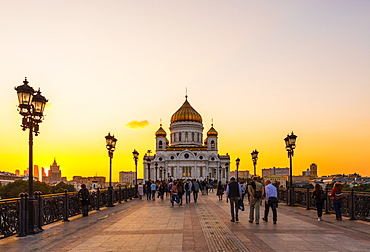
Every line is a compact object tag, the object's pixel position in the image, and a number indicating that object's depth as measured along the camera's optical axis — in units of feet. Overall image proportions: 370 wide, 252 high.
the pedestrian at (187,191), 92.47
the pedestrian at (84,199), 62.23
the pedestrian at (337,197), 53.47
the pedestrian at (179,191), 85.20
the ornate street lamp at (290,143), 84.05
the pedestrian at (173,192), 82.69
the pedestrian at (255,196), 50.90
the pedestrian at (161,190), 108.34
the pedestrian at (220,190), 104.38
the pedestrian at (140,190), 113.46
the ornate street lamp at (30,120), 44.06
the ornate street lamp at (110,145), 88.59
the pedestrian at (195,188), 94.53
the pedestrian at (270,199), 50.34
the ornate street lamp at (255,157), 127.54
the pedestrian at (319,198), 53.64
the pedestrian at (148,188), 107.45
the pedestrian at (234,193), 53.42
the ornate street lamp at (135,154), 133.28
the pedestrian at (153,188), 105.91
